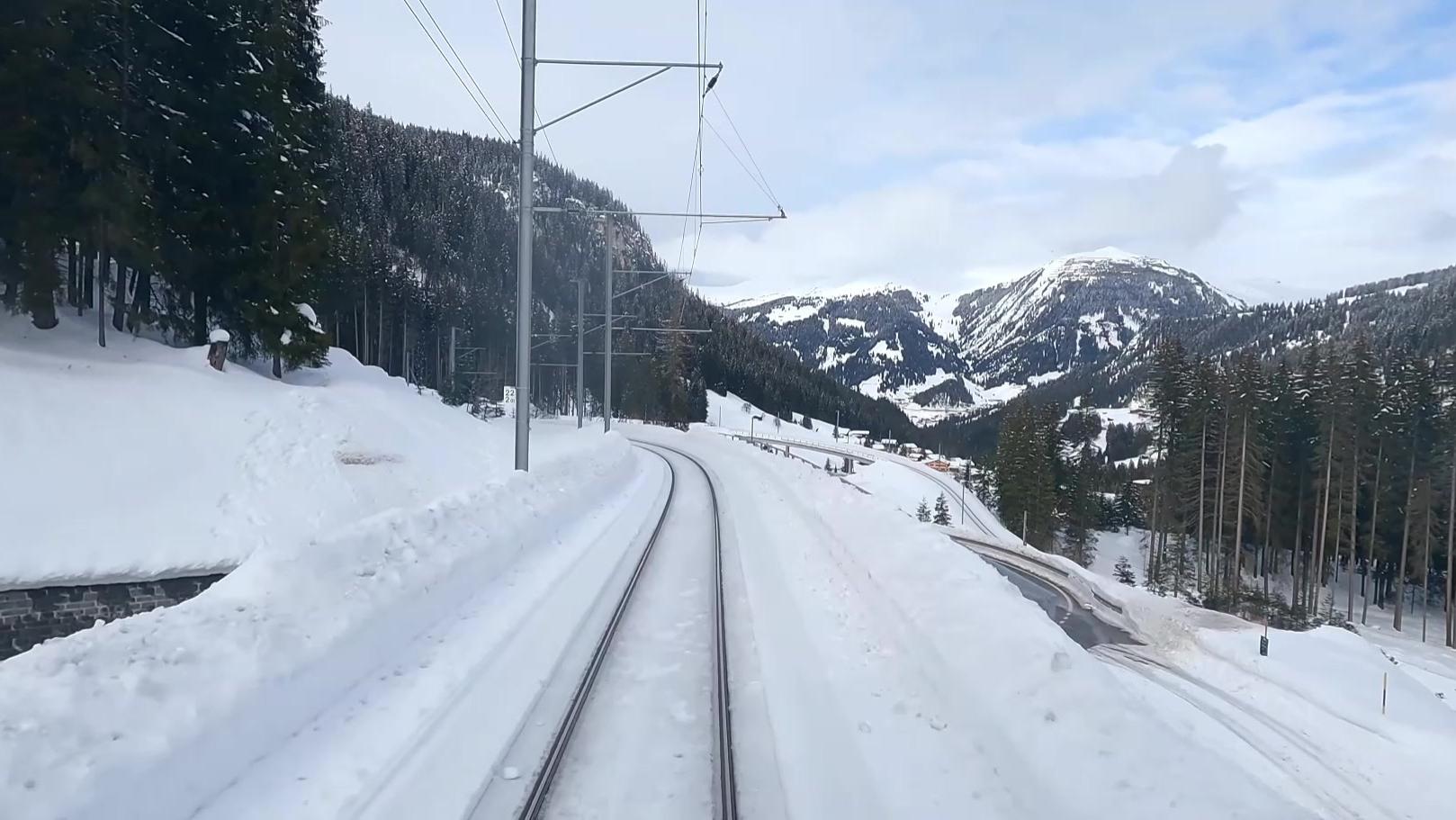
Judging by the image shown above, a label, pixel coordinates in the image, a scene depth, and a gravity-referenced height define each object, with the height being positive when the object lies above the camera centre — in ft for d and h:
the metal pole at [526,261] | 41.93 +6.64
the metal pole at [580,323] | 111.96 +7.89
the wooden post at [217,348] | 76.84 +1.42
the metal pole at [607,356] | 95.77 +2.81
